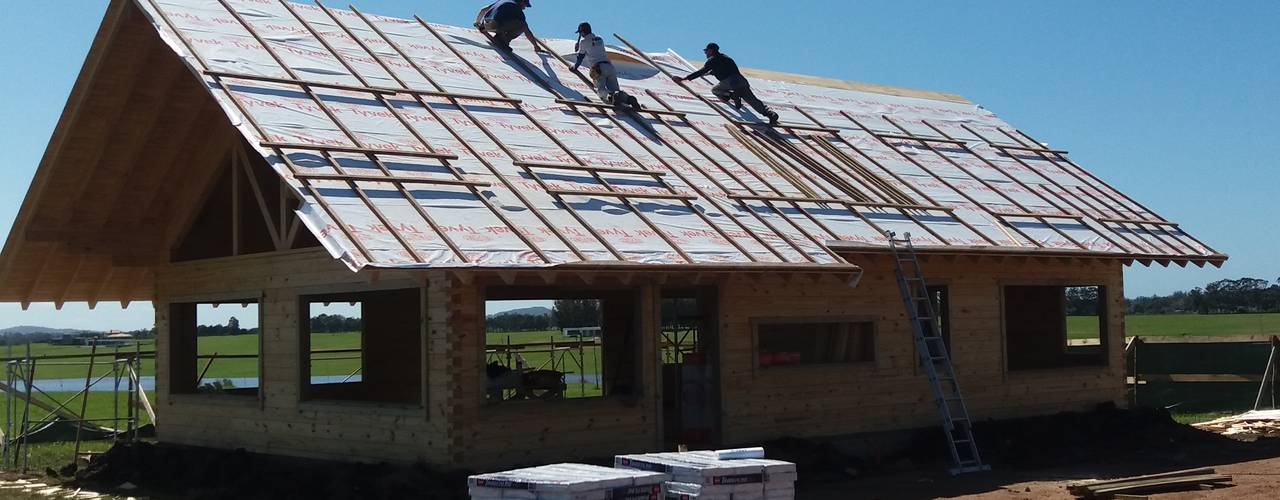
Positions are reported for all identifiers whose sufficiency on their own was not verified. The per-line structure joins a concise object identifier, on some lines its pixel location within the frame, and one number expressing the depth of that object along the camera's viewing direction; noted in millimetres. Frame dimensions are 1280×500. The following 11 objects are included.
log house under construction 11352
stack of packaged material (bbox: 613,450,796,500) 7965
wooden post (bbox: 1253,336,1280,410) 20078
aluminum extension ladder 12969
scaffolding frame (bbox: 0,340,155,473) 15891
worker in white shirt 15844
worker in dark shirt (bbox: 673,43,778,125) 17625
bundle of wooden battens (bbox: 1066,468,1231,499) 10766
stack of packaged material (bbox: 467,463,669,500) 7352
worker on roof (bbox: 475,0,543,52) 17047
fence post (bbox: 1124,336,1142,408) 20816
